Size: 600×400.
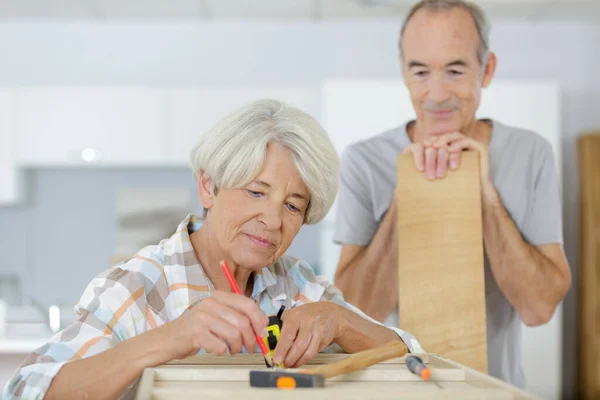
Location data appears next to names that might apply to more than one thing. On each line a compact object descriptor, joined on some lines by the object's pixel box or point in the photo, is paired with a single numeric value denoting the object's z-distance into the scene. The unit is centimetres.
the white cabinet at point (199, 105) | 443
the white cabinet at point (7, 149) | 439
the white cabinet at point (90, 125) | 441
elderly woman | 109
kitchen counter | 367
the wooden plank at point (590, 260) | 445
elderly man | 166
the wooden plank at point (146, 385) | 86
